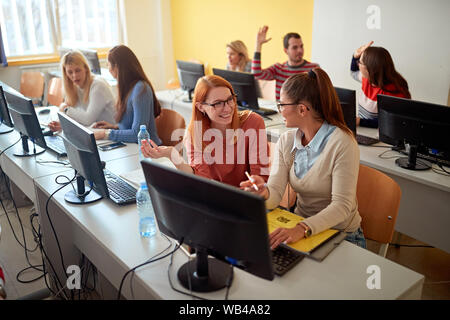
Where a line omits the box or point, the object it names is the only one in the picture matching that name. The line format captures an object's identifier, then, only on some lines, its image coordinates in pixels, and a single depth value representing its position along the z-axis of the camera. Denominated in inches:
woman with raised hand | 111.3
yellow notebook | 56.6
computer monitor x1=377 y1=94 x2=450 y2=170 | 82.7
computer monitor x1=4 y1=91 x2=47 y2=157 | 88.0
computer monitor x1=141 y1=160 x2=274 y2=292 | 43.1
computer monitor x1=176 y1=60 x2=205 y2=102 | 150.2
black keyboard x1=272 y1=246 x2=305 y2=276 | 52.3
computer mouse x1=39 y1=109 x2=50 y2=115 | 137.8
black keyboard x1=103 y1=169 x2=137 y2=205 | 72.3
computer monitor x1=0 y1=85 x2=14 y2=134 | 102.6
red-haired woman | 81.3
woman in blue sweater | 107.1
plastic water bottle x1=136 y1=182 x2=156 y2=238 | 62.9
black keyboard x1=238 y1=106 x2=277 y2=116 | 133.8
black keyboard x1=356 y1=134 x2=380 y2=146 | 104.8
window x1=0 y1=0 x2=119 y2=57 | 214.0
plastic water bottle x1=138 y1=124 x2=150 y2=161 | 95.5
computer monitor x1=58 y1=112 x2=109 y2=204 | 66.0
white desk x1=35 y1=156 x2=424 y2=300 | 48.8
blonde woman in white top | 118.0
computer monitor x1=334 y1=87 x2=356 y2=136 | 99.0
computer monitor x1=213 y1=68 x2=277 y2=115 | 125.8
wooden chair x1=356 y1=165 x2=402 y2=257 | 66.9
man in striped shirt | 151.5
